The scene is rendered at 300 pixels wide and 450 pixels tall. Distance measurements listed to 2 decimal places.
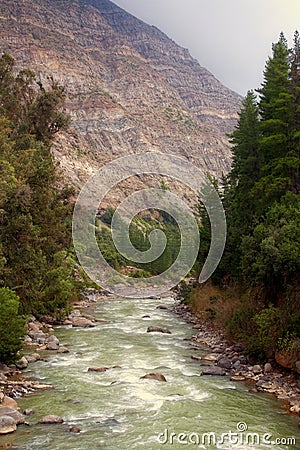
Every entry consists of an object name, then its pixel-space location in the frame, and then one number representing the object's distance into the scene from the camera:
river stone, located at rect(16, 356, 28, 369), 15.84
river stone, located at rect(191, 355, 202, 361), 18.17
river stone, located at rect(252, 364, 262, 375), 15.68
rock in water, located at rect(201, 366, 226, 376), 15.94
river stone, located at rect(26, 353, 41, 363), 17.00
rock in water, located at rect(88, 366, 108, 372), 16.28
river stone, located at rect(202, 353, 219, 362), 17.92
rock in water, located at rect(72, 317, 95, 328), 25.78
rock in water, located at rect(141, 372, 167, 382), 15.16
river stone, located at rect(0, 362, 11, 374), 14.97
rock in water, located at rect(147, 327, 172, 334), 24.73
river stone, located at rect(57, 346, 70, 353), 18.94
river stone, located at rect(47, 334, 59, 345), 20.32
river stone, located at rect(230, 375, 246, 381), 15.16
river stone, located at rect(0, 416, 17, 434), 10.31
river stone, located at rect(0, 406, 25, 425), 10.84
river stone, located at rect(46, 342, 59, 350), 19.28
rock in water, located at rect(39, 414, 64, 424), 11.10
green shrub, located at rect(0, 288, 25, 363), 15.34
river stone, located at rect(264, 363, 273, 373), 15.54
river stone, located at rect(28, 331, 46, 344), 20.34
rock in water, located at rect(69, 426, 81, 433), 10.66
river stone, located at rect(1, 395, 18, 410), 11.64
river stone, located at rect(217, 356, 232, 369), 16.67
